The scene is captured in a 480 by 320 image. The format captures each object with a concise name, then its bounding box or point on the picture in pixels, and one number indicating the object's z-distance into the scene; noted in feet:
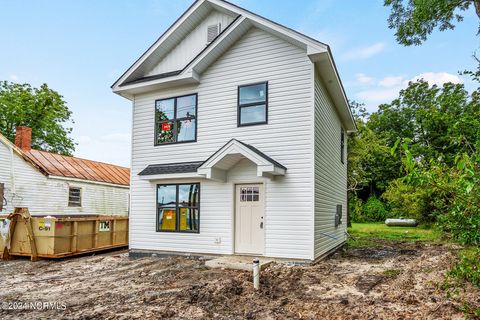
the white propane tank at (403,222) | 77.46
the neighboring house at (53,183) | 56.29
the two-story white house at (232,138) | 30.94
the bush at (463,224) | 11.34
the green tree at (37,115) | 97.81
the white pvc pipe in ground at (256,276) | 22.22
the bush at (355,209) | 93.76
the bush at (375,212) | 98.46
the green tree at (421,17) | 43.50
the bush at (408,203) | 70.77
